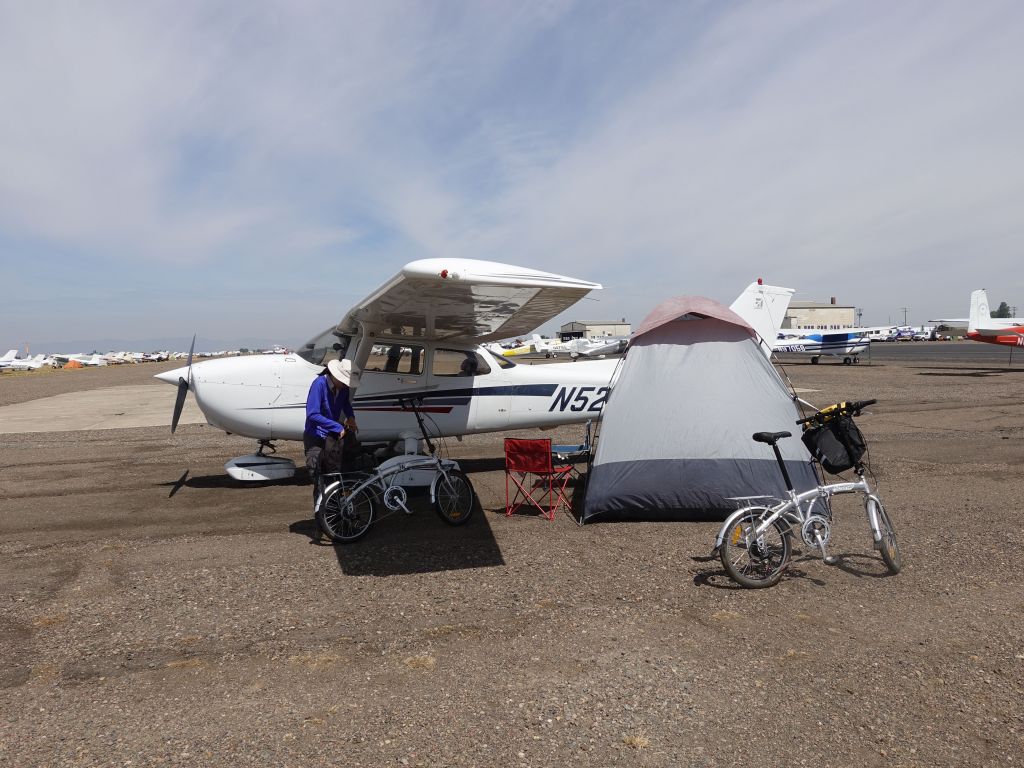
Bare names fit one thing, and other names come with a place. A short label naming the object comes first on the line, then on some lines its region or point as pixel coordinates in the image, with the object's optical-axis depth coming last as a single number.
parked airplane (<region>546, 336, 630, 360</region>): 53.22
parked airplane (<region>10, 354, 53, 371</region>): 63.74
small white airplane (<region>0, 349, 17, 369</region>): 63.84
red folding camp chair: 6.63
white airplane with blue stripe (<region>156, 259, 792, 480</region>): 7.77
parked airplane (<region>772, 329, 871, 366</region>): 39.03
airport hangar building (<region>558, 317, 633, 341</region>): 117.94
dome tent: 6.42
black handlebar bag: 4.71
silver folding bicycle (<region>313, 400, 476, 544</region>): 5.91
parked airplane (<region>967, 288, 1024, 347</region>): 29.84
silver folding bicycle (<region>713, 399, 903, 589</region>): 4.63
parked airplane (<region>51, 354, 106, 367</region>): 87.24
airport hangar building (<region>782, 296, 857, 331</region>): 102.56
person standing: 5.99
